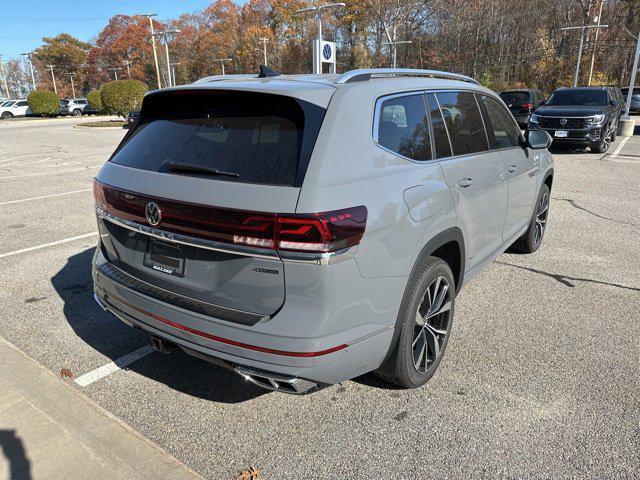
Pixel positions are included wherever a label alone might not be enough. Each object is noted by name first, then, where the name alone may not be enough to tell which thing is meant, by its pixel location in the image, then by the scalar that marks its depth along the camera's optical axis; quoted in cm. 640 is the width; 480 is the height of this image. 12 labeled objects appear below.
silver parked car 220
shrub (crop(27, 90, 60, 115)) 4547
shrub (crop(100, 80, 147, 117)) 3117
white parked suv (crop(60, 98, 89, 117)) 4931
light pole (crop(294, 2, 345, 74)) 2066
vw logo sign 2159
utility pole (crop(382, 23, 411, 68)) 4020
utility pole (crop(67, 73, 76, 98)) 9408
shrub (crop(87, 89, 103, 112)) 4225
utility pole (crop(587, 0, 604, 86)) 4066
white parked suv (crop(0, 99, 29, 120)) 4693
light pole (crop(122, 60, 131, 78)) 8717
